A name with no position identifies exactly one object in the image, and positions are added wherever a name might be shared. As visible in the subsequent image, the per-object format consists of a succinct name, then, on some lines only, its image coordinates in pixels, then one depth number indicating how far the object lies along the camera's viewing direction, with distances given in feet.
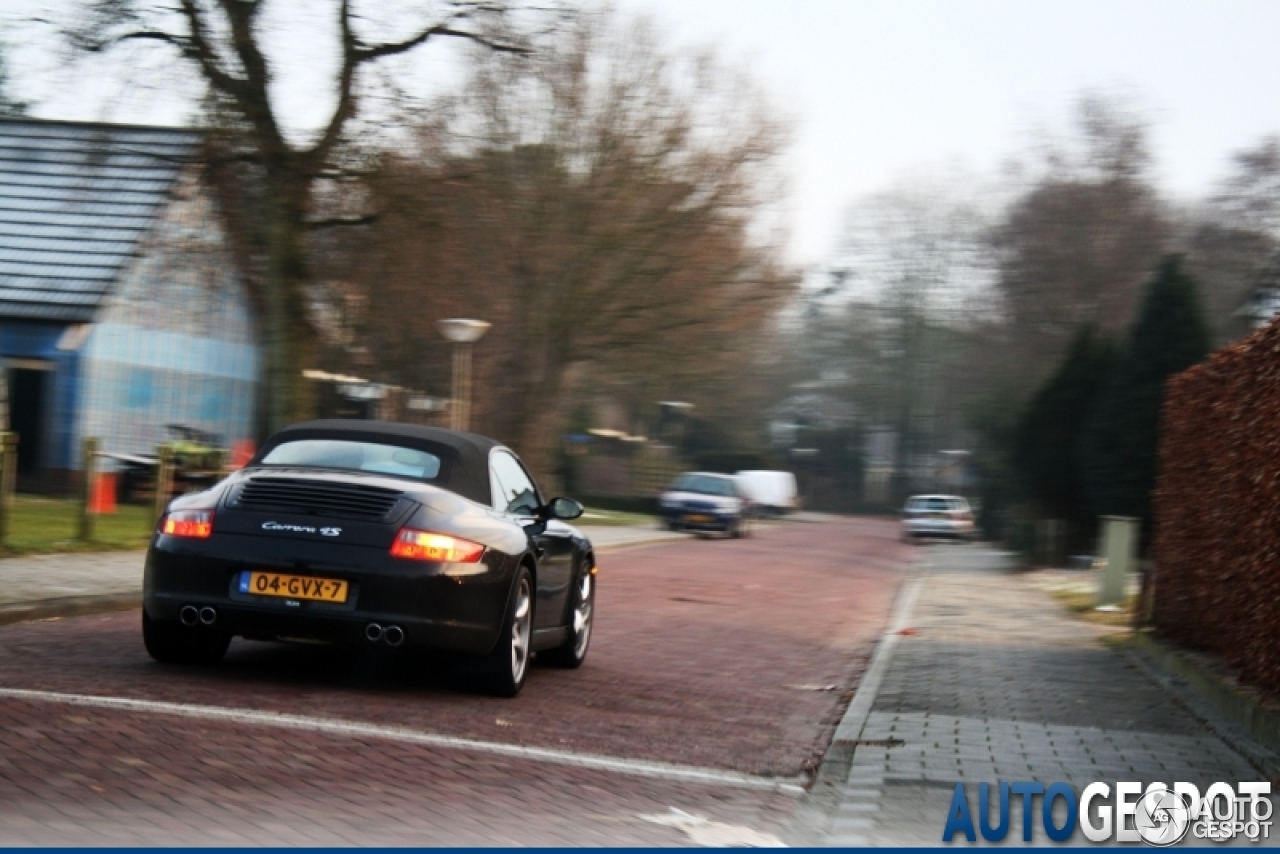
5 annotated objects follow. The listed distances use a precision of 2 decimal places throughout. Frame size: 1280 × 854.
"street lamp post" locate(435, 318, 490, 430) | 95.66
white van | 232.53
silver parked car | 175.83
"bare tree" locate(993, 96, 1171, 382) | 162.20
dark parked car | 144.66
